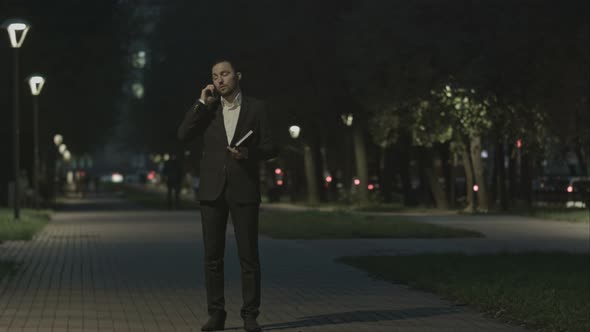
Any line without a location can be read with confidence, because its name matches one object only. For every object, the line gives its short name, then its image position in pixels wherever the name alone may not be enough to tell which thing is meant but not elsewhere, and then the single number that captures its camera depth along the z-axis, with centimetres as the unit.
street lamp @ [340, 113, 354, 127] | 5203
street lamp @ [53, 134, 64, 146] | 5909
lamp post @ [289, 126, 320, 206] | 5866
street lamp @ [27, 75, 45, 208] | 3631
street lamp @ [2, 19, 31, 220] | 2878
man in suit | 1016
